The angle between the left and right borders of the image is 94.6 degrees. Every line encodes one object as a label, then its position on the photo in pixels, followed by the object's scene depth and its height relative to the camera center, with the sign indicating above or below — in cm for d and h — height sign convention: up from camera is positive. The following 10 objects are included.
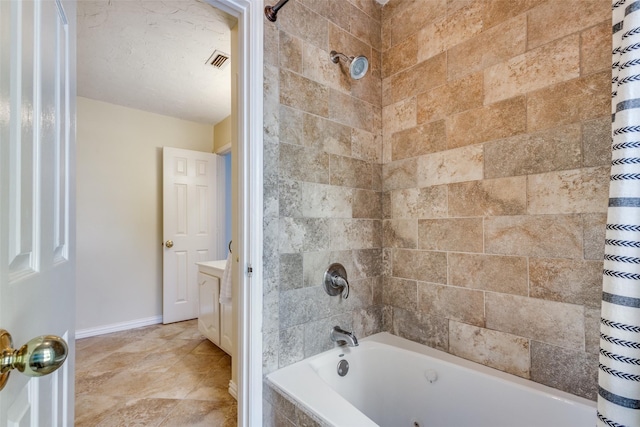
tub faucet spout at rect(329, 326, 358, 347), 154 -65
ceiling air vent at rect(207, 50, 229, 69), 238 +130
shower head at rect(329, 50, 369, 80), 151 +76
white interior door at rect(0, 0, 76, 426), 46 +5
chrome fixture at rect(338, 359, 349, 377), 156 -81
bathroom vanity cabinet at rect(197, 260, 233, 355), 245 -82
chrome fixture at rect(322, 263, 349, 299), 160 -37
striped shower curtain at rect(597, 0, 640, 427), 61 -10
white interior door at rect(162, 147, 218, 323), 346 -10
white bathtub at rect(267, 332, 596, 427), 114 -80
